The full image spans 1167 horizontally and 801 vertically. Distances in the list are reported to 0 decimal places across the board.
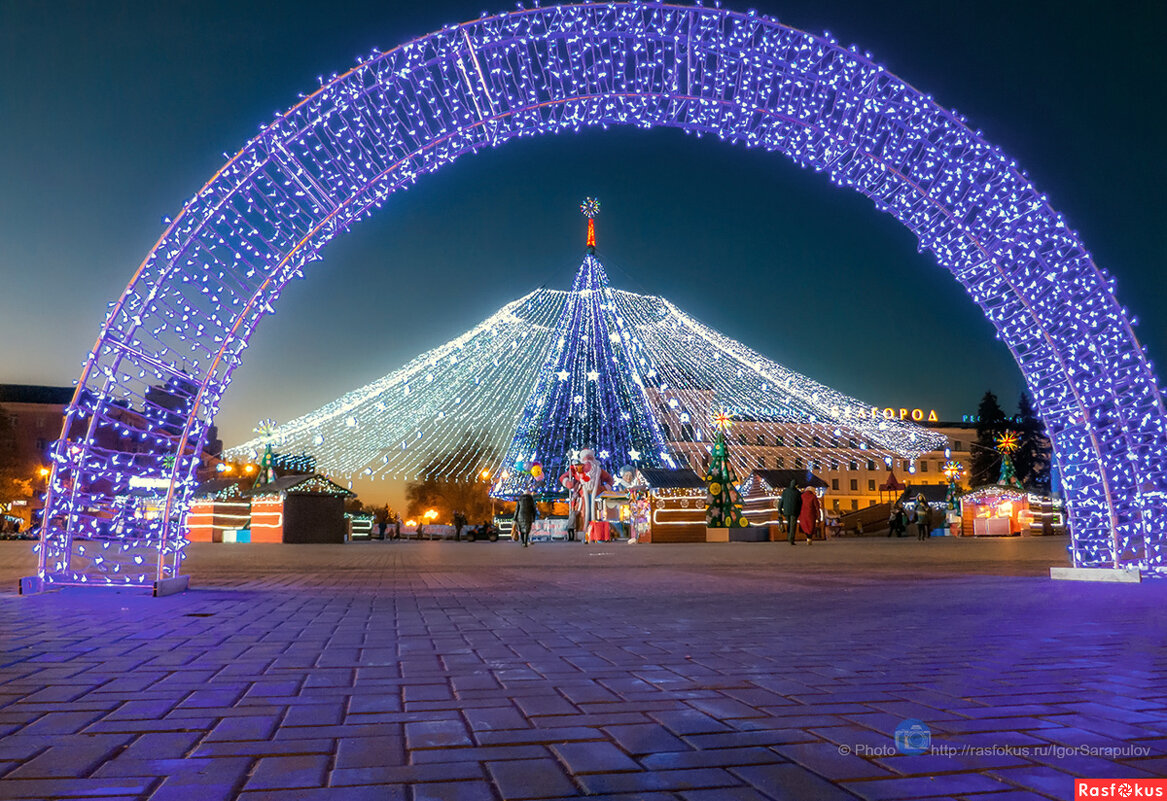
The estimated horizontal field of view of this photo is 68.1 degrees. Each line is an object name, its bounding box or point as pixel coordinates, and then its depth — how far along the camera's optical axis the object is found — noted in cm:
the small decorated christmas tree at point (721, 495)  2924
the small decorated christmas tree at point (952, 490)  4766
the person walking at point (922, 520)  2880
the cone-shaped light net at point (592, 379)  2484
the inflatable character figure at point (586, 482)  3195
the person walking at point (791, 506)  2216
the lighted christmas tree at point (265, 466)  3534
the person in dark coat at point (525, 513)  2177
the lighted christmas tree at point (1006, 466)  4501
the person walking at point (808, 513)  2314
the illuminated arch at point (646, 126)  773
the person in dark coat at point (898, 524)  3669
